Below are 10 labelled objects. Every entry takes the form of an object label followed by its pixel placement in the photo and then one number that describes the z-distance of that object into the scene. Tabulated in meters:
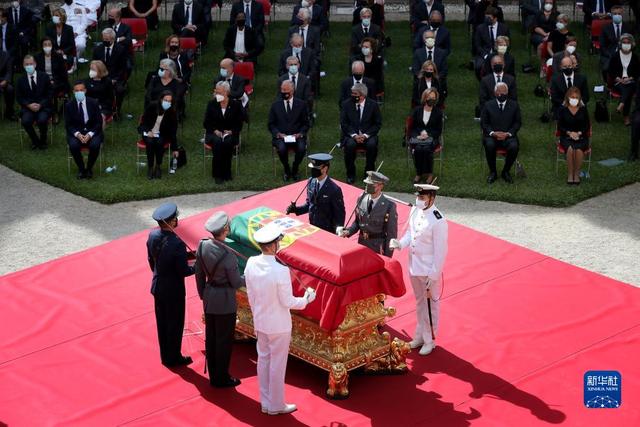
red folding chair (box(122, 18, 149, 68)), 20.89
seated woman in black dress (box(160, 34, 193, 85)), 18.61
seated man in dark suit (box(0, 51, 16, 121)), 19.00
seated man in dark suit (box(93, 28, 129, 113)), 18.89
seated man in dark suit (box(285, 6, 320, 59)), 19.59
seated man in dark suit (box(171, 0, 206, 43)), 20.66
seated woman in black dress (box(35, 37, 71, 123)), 18.75
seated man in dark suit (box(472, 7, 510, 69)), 19.55
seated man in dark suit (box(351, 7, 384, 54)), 19.56
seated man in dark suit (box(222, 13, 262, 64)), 19.72
